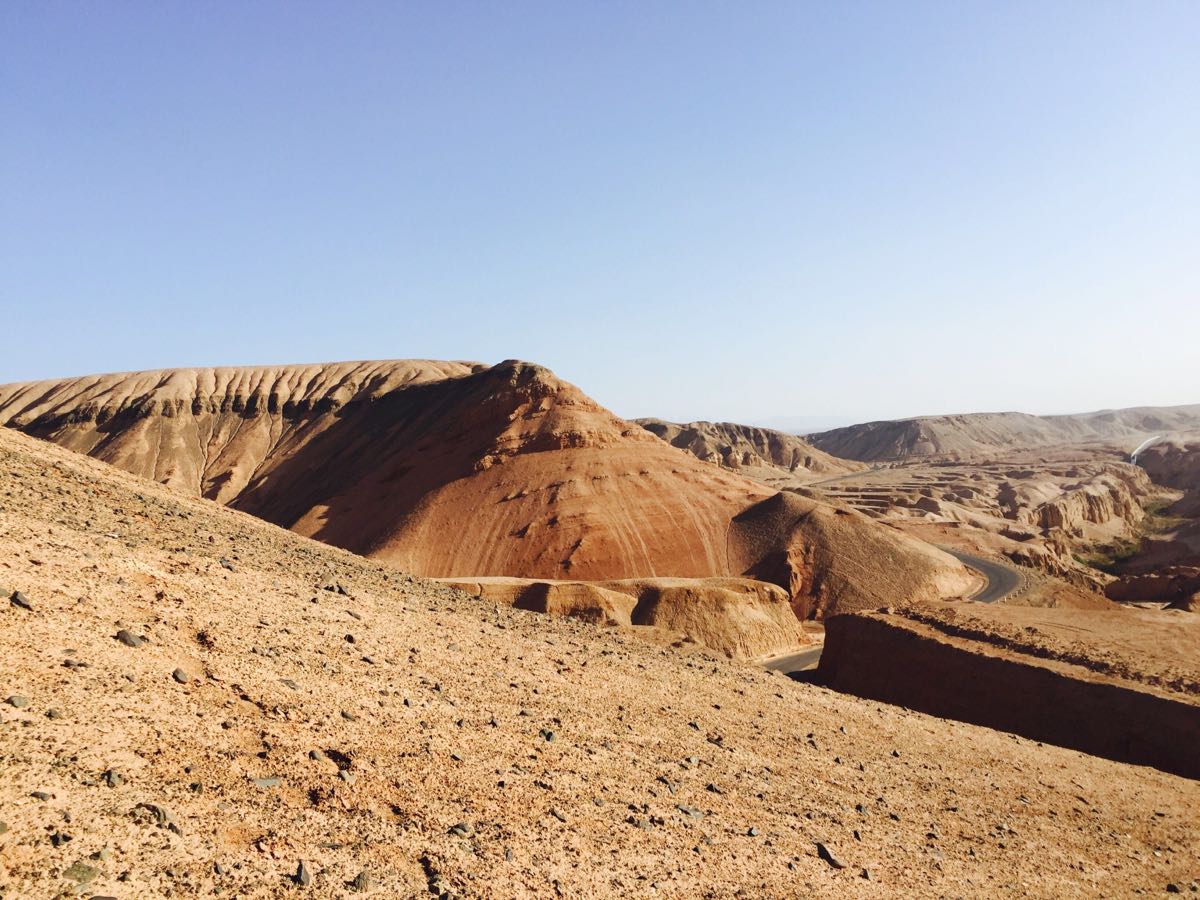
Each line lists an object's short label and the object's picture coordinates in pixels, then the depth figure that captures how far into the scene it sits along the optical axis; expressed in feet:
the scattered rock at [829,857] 25.85
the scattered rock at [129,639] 23.45
